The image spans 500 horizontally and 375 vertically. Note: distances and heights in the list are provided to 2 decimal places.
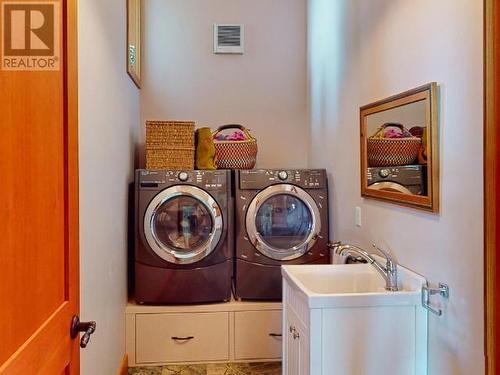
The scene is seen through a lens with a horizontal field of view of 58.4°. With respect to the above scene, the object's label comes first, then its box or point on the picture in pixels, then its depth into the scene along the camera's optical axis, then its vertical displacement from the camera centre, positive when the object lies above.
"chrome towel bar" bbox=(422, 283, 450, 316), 1.72 -0.45
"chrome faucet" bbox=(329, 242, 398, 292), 2.06 -0.40
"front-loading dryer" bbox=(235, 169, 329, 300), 3.19 -0.32
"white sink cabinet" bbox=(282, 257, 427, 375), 1.82 -0.63
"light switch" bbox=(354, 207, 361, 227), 2.67 -0.21
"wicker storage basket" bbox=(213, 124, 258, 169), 3.37 +0.21
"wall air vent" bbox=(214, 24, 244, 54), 3.90 +1.26
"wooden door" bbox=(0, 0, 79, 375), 0.89 -0.03
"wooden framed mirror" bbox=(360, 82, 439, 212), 1.81 +0.15
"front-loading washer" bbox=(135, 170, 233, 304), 3.08 -0.38
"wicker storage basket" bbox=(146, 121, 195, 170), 3.30 +0.27
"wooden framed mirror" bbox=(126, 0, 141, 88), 3.14 +1.08
